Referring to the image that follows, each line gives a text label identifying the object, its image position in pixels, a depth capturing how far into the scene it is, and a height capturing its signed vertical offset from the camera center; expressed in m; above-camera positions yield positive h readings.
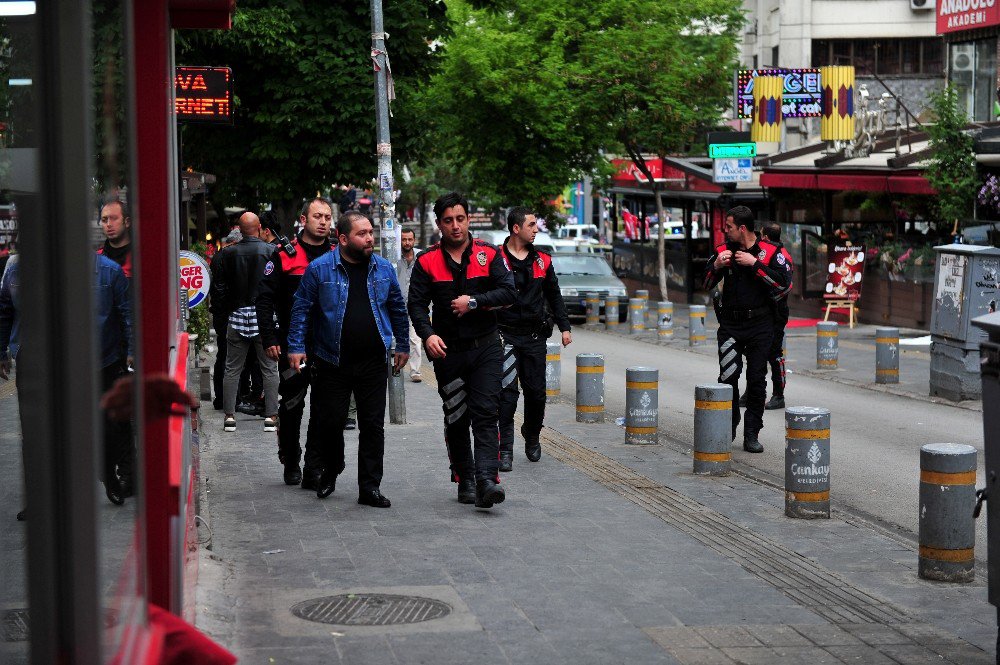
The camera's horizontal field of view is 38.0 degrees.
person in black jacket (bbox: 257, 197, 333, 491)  9.85 -0.54
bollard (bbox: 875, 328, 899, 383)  17.58 -1.61
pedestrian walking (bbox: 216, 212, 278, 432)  13.12 -0.66
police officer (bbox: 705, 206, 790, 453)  11.45 -0.55
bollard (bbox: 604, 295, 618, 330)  29.83 -1.85
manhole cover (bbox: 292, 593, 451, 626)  6.30 -1.71
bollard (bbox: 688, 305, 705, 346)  25.02 -1.76
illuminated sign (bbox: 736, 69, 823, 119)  32.31 +2.86
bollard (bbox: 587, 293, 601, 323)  30.72 -1.79
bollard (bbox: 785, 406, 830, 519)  8.75 -1.44
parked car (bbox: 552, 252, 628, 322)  31.19 -1.24
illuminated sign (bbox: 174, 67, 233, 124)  11.52 +1.06
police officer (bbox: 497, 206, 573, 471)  10.60 -0.72
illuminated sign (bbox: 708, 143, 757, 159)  30.02 +1.51
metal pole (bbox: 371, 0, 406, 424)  14.27 +0.83
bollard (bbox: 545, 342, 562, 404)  16.17 -1.64
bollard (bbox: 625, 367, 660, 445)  12.21 -1.55
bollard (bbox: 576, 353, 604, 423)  13.76 -1.57
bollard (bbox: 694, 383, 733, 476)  10.54 -1.50
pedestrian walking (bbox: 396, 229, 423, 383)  16.77 -0.54
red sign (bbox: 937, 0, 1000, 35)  29.16 +4.27
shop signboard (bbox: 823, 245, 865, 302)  27.22 -0.98
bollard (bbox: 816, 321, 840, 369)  19.72 -1.67
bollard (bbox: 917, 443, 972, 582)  7.09 -1.41
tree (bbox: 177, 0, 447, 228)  22.72 +2.17
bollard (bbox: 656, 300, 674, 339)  26.59 -1.78
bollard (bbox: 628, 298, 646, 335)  28.45 -1.81
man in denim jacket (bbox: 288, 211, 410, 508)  8.97 -0.66
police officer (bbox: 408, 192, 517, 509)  8.90 -0.66
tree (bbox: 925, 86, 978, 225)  24.14 +1.02
